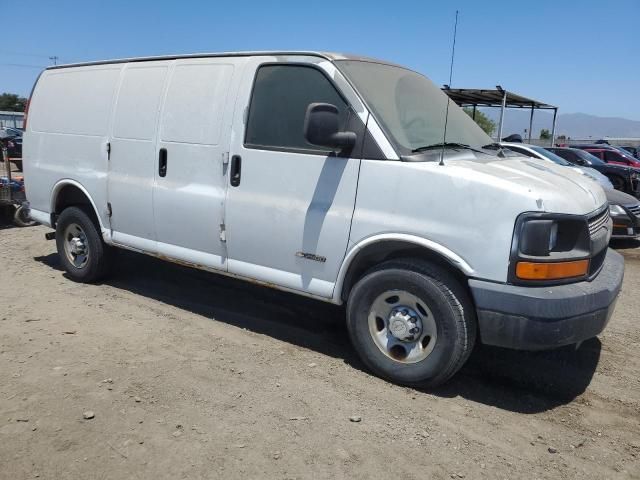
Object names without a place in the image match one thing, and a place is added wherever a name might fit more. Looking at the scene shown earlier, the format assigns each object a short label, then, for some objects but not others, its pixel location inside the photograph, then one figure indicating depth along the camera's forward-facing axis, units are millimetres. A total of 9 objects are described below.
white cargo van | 3199
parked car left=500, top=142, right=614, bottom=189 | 9812
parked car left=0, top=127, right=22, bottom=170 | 18625
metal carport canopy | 18975
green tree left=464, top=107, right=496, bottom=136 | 46500
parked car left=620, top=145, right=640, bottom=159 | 27166
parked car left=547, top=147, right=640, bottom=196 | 14291
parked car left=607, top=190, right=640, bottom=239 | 8492
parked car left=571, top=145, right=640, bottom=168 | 18688
